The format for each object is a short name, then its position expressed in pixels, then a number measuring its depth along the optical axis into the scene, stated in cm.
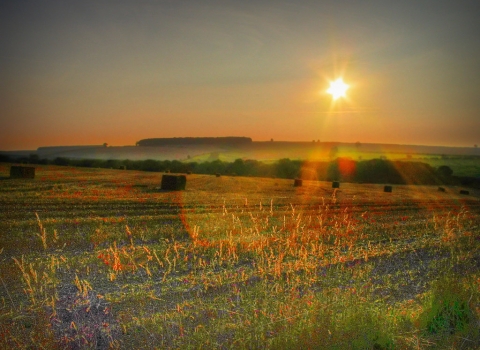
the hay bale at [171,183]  2217
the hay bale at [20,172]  2362
